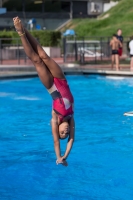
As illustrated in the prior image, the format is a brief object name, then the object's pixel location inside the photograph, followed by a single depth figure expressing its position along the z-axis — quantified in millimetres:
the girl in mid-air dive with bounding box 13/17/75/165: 8886
